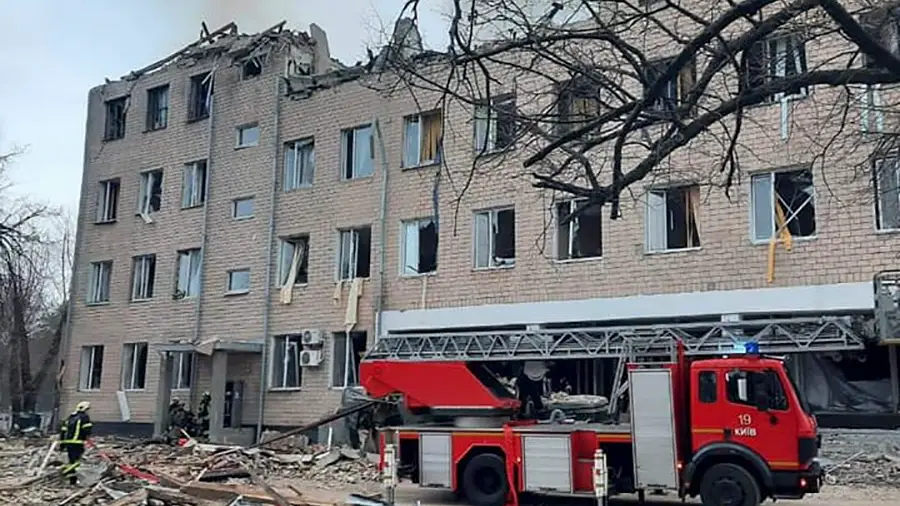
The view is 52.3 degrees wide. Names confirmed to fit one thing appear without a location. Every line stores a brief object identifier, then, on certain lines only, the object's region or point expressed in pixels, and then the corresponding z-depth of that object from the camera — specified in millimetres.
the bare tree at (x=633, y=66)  7684
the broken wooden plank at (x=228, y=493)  13742
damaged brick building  18656
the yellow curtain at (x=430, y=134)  24828
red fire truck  13055
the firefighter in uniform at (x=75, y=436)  17203
